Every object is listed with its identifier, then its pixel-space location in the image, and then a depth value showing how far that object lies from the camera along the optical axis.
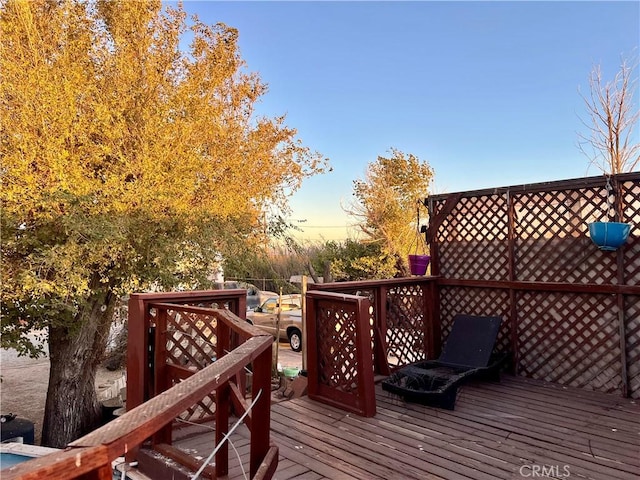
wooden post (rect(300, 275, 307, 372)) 6.27
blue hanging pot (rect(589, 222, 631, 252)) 3.68
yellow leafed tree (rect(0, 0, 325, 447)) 4.89
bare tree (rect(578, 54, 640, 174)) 7.00
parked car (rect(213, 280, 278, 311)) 11.88
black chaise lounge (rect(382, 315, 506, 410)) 3.51
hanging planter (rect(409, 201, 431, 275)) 5.06
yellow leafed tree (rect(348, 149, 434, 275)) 12.24
